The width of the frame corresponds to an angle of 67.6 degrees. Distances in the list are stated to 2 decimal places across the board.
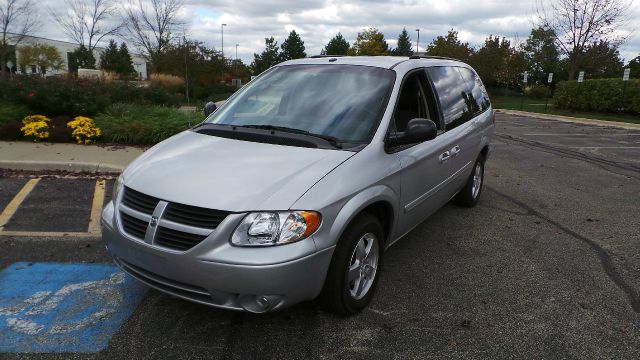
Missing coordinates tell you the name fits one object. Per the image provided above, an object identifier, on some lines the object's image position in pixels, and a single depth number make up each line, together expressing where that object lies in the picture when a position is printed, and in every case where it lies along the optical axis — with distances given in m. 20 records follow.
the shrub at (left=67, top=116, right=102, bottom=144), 8.96
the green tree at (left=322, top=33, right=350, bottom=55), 71.81
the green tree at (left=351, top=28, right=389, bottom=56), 51.31
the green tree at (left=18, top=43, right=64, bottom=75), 57.36
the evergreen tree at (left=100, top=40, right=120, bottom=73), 57.83
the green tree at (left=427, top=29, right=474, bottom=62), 42.12
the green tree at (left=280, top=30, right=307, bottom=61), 77.38
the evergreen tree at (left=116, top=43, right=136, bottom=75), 58.09
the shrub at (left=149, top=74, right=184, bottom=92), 30.56
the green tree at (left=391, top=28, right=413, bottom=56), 75.54
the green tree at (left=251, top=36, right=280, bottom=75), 68.02
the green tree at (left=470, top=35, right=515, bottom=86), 41.34
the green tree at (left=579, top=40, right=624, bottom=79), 28.49
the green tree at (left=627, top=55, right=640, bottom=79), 44.56
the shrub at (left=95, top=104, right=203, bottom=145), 9.22
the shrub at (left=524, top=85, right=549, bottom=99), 48.31
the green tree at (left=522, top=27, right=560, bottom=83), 56.62
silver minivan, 2.64
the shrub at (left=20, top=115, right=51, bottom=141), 8.99
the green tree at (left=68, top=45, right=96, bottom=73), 54.50
